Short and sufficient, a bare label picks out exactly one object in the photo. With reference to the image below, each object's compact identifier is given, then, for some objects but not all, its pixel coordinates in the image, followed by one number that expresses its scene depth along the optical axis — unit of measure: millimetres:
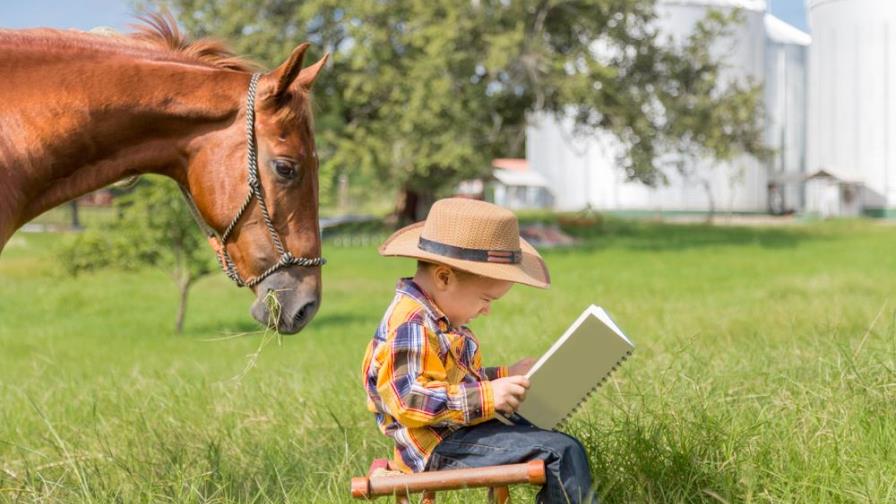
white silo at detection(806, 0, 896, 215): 44219
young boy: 2787
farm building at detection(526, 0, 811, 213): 48862
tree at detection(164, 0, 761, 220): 24609
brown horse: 3215
